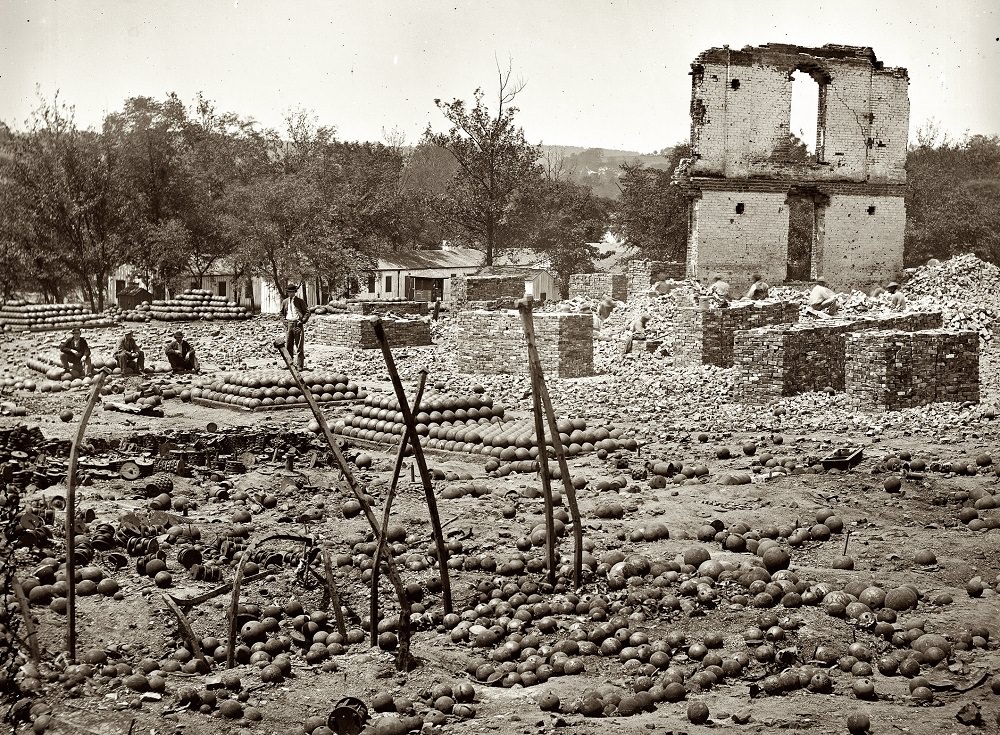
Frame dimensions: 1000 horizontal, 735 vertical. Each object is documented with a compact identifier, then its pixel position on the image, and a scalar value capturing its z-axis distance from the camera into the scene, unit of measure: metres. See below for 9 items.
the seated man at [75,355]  19.91
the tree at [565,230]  47.50
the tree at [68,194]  33.66
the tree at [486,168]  40.53
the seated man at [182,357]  20.73
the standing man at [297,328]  18.81
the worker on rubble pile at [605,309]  26.42
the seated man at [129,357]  19.94
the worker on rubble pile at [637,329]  20.38
